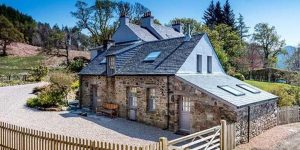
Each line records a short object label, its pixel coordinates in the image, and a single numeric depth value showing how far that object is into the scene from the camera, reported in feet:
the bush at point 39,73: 144.87
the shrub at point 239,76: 124.24
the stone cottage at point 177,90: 50.93
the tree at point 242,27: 220.43
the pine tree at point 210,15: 204.40
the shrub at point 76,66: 159.22
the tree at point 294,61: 194.18
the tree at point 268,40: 186.60
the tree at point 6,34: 213.46
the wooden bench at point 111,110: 71.48
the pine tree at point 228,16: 197.88
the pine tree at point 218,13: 199.26
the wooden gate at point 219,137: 39.08
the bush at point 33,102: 80.79
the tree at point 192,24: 165.73
